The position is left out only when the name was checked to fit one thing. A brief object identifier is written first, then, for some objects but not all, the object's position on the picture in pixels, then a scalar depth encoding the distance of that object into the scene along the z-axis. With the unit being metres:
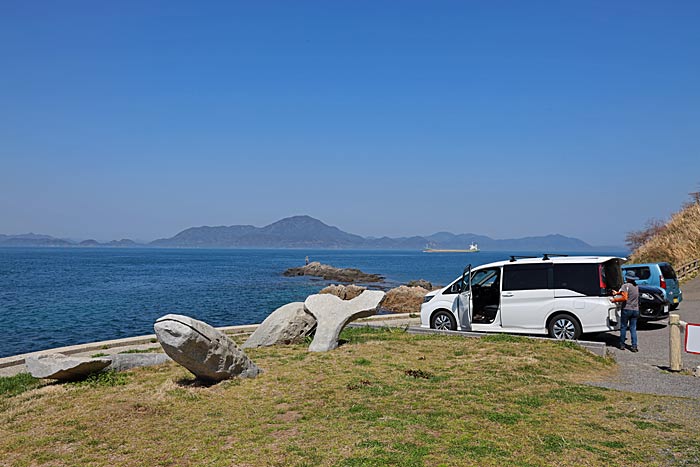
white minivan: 12.96
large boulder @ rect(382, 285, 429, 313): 29.77
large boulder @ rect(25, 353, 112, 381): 9.12
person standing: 12.66
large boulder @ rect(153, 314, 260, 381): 8.38
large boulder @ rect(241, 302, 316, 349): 12.98
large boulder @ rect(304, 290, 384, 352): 12.16
